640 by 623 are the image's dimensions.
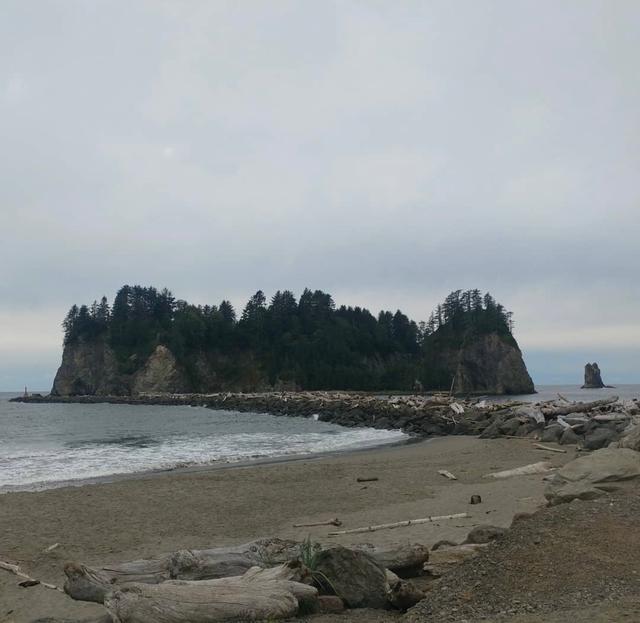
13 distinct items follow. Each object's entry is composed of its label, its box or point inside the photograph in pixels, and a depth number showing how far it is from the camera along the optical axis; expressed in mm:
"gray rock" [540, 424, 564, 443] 20612
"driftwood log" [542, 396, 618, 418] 25205
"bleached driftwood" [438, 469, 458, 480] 14086
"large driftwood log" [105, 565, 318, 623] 4676
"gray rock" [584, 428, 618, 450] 17406
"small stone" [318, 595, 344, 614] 5144
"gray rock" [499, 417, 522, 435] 24391
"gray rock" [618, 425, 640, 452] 12312
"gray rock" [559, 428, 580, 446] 19797
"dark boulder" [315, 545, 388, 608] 5293
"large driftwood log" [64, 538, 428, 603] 5574
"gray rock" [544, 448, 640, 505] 7805
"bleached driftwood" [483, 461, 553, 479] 13695
